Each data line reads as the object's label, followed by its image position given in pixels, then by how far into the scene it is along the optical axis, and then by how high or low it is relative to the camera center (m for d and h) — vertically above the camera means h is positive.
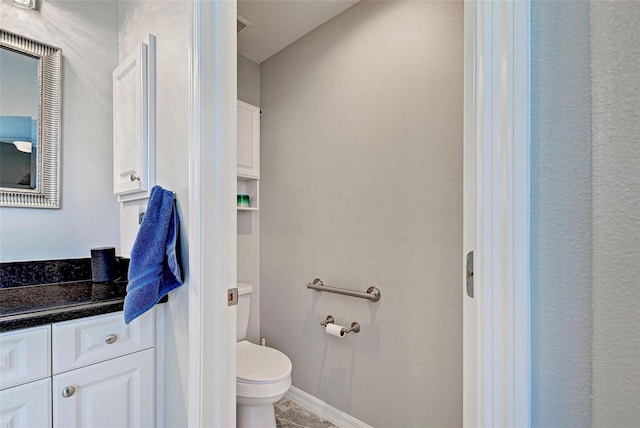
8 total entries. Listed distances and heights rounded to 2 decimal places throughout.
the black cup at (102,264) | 1.51 -0.24
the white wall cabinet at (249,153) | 2.21 +0.44
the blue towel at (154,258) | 1.09 -0.16
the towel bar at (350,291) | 1.74 -0.45
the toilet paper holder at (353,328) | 1.82 -0.66
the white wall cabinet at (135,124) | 1.33 +0.41
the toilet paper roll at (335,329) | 1.79 -0.66
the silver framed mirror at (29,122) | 1.45 +0.43
